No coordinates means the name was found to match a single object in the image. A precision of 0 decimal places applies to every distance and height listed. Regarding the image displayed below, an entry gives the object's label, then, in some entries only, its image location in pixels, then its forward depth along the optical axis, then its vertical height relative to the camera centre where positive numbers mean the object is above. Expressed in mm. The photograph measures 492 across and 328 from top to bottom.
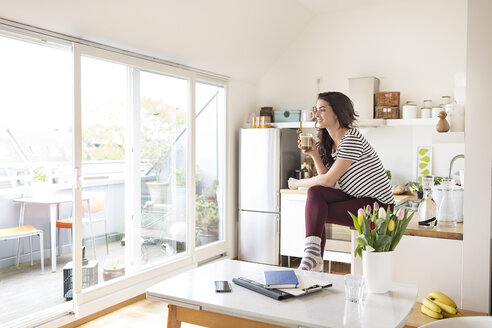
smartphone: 1882 -584
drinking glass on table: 1750 -538
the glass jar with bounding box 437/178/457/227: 2342 -302
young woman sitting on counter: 2564 -180
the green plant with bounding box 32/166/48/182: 3551 -207
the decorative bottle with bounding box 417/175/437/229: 2378 -333
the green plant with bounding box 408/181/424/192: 4442 -350
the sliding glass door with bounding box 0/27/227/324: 3246 -214
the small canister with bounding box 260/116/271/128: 5062 +319
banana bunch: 2014 -710
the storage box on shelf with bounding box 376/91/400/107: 4578 +543
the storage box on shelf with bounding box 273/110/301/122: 5074 +400
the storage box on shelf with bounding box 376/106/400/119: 4570 +402
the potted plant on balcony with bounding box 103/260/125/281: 3750 -1021
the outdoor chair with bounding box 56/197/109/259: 3750 -549
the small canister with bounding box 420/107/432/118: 4402 +386
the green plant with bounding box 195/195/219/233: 4832 -723
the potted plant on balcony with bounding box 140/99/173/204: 4020 +76
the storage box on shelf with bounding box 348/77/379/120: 4652 +589
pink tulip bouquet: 1857 -330
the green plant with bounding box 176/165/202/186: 4406 -270
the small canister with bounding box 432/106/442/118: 4336 +391
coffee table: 1589 -596
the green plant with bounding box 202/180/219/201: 4957 -474
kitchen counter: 2180 -402
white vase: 1853 -495
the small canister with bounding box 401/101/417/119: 4477 +402
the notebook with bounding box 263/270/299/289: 1874 -550
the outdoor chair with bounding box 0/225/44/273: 3178 -626
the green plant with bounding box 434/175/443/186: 4152 -265
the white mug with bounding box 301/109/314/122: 5016 +386
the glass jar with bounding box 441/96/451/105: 4359 +509
